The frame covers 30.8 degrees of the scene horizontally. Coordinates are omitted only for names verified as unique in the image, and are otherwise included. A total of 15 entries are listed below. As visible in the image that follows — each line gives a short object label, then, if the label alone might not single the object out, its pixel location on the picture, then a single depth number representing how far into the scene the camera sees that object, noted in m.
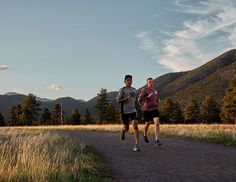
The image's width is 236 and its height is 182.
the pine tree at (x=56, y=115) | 96.56
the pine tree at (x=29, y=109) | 85.06
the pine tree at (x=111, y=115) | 80.19
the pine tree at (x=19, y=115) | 86.69
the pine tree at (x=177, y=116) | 84.69
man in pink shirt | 14.86
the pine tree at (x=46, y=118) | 94.38
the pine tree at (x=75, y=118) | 96.19
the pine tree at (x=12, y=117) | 89.95
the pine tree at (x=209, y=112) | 79.25
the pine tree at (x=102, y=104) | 80.19
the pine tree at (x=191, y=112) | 82.12
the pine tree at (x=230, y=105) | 64.88
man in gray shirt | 13.10
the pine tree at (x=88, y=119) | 95.69
